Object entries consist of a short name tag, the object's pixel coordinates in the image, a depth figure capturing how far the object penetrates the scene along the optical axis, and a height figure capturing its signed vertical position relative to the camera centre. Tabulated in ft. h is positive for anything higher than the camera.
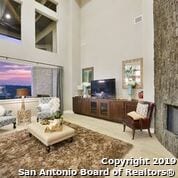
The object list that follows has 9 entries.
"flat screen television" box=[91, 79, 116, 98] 18.31 +0.02
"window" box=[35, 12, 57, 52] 20.53 +8.17
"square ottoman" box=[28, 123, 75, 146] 9.08 -2.98
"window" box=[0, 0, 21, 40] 17.30 +8.63
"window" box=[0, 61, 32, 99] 18.13 +1.48
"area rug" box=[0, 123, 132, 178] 7.56 -3.89
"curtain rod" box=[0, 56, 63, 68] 16.50 +3.55
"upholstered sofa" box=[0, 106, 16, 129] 12.90 -2.66
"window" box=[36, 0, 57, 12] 20.81 +12.28
